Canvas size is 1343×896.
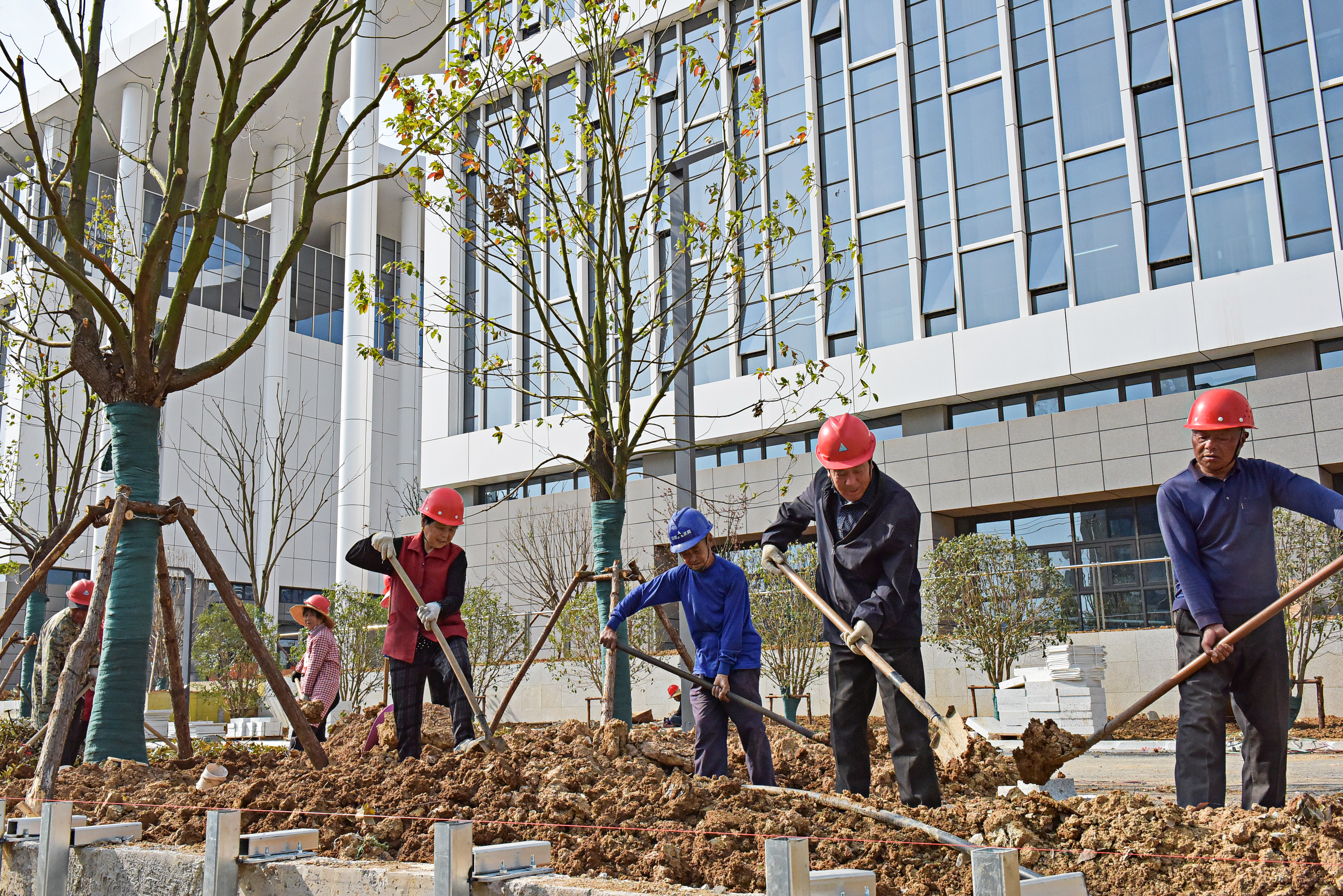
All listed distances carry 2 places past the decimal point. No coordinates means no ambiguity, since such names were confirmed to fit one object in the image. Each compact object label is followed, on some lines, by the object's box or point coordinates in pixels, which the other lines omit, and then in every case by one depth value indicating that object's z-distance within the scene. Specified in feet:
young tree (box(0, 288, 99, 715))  39.96
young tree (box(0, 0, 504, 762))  22.35
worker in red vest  20.71
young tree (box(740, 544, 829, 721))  52.85
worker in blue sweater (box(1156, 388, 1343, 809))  14.82
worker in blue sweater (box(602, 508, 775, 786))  19.01
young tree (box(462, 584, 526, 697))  64.23
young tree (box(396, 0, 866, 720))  27.43
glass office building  67.82
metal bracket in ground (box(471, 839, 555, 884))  11.14
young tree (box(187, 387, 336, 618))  122.31
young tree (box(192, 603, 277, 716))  60.59
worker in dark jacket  15.11
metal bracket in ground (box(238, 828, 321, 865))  13.11
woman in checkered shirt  31.68
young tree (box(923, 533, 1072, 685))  53.21
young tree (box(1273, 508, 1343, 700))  47.21
